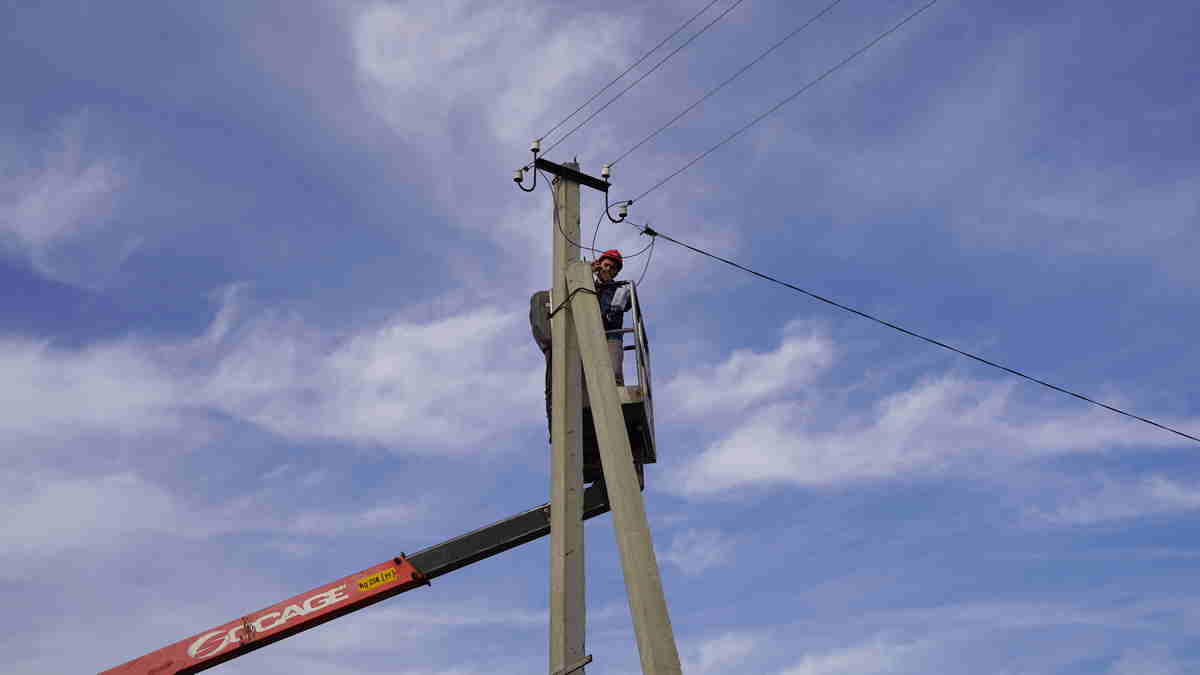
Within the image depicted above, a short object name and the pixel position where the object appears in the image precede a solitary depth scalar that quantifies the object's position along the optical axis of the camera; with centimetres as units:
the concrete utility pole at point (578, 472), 855
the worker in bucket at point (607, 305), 1130
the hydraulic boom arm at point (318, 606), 1367
